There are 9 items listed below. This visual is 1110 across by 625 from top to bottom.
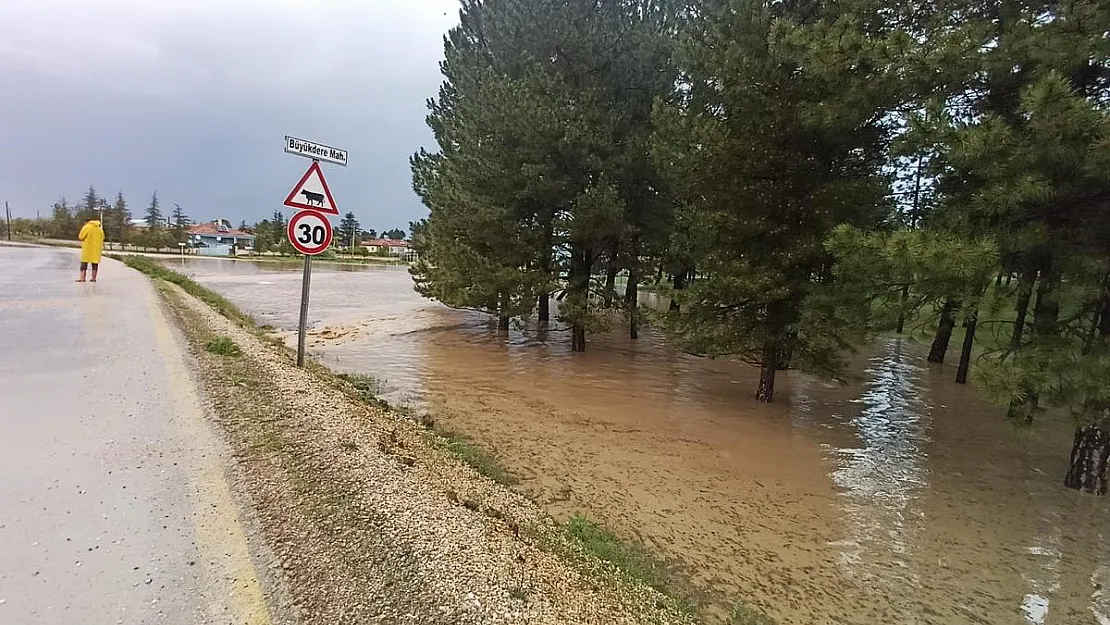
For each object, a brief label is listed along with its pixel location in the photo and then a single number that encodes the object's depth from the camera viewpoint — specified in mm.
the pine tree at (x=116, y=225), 62125
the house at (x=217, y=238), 87556
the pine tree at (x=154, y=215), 83312
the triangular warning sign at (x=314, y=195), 7594
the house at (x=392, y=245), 107188
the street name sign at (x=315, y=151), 7621
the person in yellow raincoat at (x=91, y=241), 16297
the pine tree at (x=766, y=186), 7758
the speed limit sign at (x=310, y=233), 7555
